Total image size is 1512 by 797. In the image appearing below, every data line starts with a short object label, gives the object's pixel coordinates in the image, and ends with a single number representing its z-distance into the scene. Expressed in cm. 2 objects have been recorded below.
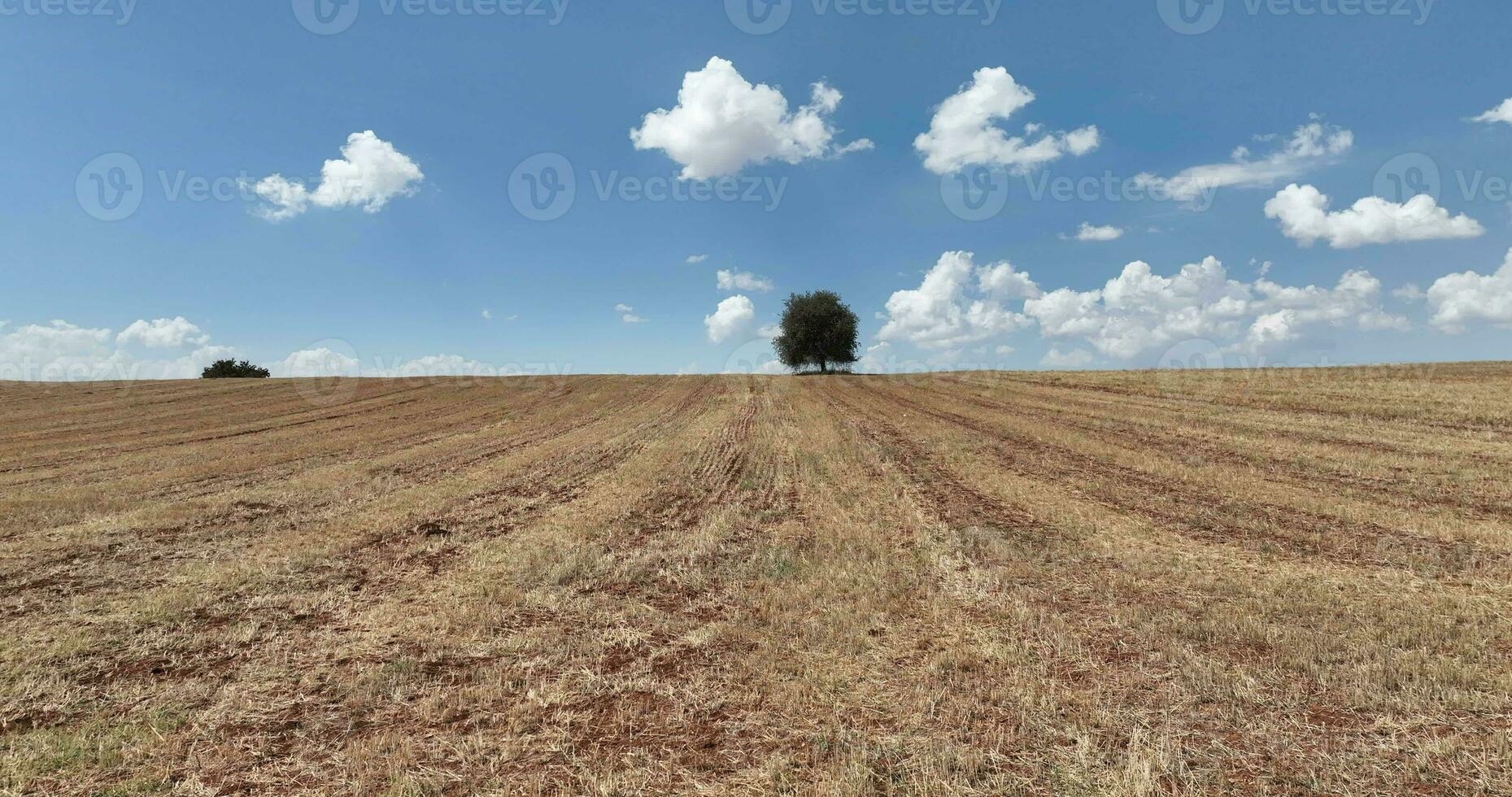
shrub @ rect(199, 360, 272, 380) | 7881
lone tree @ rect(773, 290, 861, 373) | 7031
